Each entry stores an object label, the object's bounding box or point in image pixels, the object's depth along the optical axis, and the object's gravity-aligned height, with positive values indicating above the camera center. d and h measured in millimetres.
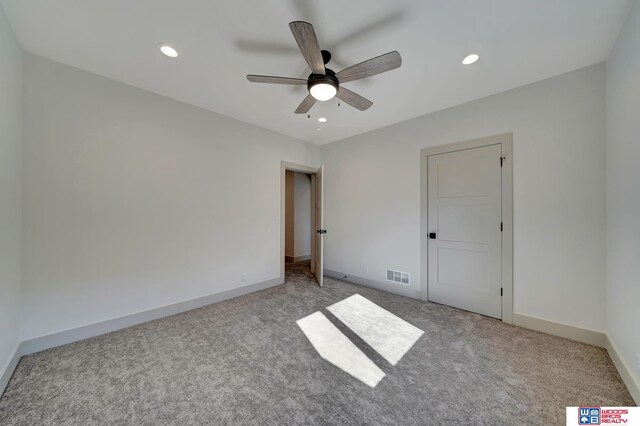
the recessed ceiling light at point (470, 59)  2137 +1444
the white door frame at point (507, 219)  2693 -76
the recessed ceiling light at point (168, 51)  2029 +1460
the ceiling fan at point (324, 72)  1513 +1134
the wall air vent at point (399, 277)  3580 -1012
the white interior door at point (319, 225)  3957 -207
